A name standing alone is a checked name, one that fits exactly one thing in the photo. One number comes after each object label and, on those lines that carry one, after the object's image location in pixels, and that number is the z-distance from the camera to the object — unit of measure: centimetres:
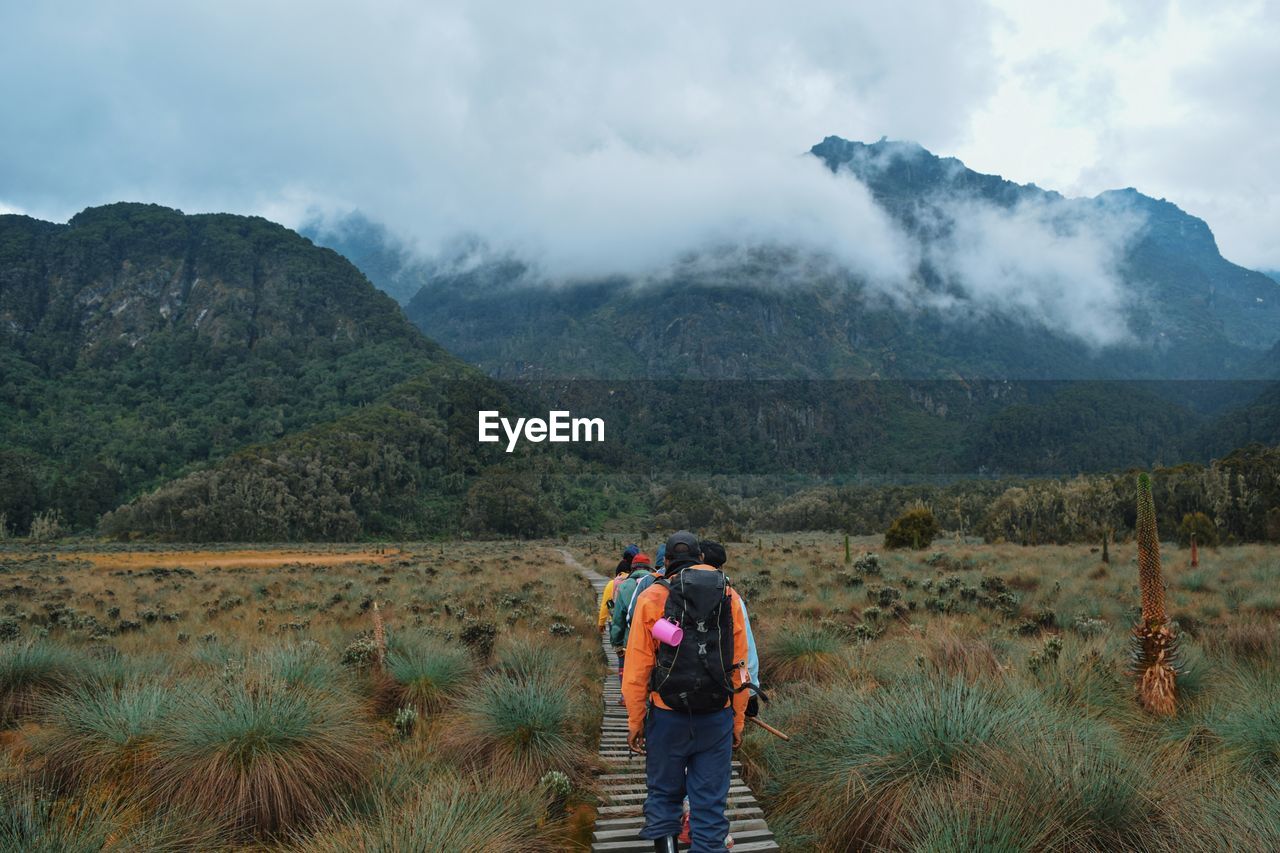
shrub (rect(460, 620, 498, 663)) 1140
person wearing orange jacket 439
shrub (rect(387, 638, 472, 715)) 880
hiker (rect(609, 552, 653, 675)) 844
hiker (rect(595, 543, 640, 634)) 895
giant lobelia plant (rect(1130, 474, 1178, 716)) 687
